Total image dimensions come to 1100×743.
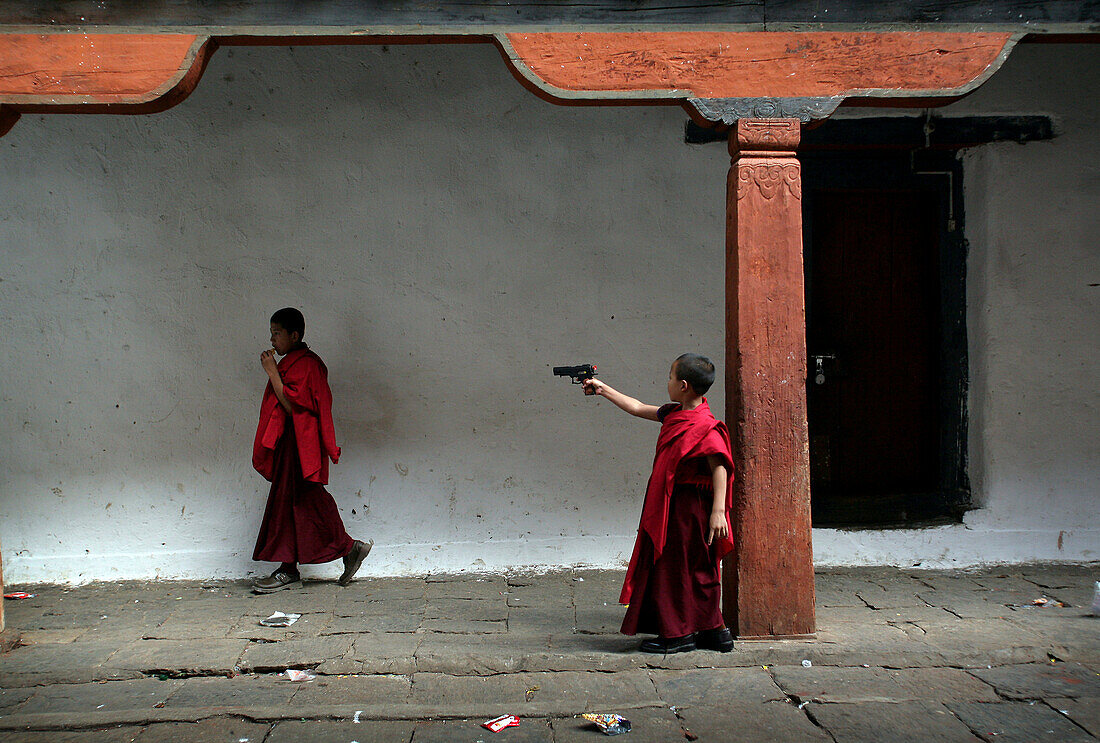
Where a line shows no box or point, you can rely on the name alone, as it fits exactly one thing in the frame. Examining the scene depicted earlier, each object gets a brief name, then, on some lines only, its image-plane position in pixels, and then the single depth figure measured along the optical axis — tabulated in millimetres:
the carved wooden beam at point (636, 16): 3512
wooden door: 5305
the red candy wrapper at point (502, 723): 2976
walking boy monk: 4605
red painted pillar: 3633
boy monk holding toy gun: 3496
